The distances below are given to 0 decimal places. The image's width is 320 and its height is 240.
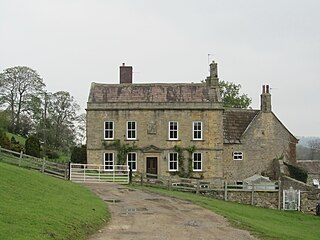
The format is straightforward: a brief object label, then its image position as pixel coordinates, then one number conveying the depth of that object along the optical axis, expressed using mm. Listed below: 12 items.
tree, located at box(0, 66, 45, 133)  69688
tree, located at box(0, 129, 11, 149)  48806
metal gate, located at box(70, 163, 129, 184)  37344
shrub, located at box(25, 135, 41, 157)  51938
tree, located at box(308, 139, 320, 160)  118319
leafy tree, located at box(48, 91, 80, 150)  71562
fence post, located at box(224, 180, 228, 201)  37100
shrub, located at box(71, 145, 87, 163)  52531
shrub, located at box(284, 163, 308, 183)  48000
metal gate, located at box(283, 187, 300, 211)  37500
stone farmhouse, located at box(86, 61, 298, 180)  45406
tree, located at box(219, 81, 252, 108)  69375
